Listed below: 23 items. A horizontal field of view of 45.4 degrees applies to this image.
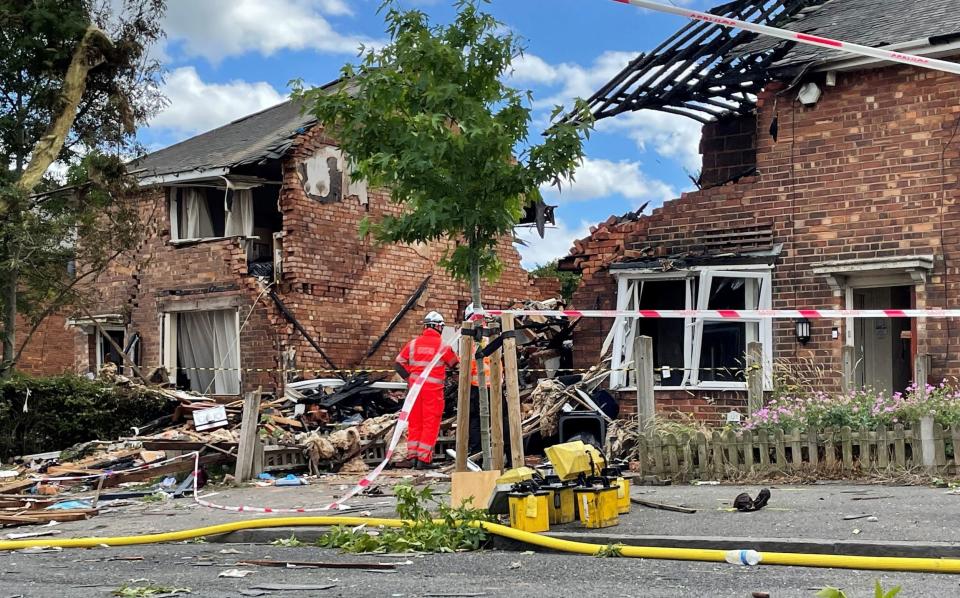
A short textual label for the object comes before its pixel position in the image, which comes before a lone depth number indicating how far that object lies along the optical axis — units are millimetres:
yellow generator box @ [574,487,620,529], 8430
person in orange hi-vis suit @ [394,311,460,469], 13688
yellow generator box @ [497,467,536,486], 8703
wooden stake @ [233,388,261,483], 14258
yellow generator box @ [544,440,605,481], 8742
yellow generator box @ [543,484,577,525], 8648
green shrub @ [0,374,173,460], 18203
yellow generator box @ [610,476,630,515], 9016
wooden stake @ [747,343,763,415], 12578
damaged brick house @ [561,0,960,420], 15195
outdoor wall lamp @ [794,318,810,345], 15828
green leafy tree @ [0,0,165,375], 19109
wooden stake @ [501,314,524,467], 9492
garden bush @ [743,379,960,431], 11312
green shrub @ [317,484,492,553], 8250
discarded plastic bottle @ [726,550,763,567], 7012
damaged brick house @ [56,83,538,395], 21250
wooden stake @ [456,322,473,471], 9773
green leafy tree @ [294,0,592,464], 9492
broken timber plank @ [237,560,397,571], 7496
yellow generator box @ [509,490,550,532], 8297
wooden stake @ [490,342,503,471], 9680
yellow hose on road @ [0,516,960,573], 6660
